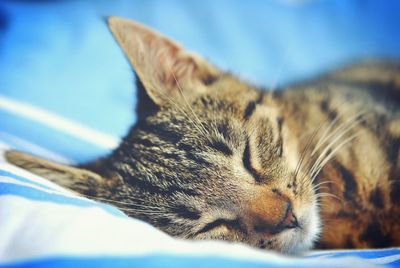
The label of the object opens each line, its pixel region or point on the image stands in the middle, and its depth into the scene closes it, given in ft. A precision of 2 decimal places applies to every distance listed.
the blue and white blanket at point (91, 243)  0.70
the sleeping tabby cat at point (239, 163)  0.85
